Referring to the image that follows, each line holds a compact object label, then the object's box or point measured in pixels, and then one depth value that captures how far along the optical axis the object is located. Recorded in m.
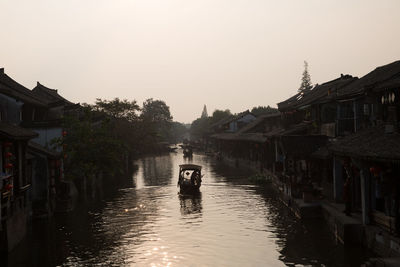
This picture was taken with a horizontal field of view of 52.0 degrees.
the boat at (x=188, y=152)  84.85
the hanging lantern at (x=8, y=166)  17.61
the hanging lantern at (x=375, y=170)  15.41
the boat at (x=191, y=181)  34.78
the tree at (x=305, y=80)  118.00
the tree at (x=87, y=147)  29.95
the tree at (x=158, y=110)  140.75
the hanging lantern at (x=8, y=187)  17.02
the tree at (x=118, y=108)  62.84
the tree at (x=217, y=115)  129.62
